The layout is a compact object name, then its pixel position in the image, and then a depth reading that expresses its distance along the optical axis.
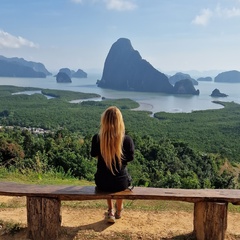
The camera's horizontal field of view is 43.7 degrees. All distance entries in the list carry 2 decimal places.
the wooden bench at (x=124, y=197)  2.06
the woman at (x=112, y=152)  2.04
